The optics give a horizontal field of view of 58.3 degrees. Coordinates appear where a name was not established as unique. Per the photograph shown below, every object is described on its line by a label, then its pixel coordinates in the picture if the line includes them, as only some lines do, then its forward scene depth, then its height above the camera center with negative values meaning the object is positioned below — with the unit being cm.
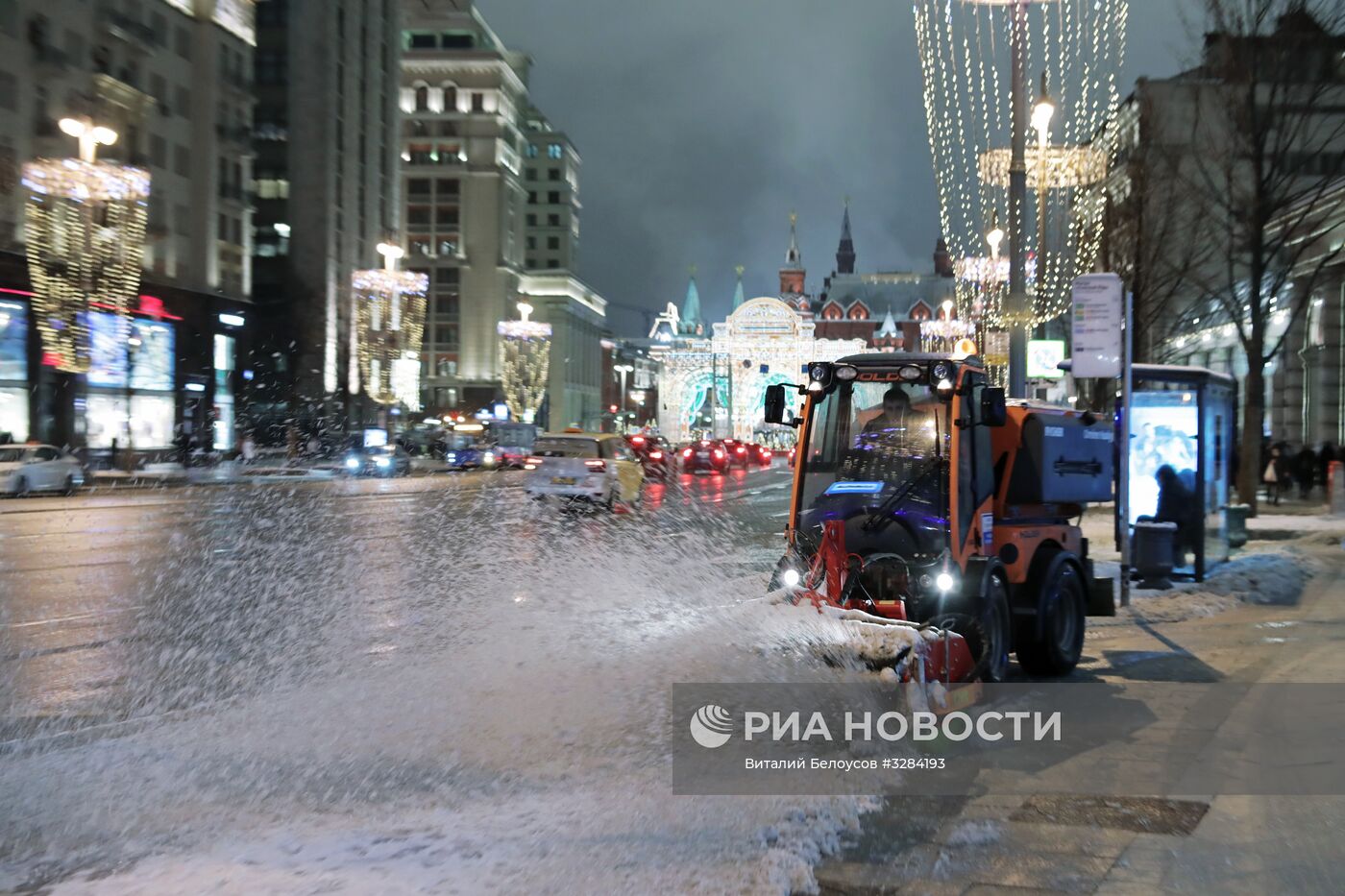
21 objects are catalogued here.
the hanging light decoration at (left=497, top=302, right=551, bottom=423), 10169 +580
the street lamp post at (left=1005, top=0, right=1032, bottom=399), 1733 +347
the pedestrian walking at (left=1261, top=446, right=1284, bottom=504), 3306 -74
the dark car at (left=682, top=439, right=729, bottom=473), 5925 -88
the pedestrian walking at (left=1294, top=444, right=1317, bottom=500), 3447 -66
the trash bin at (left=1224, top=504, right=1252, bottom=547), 1947 -129
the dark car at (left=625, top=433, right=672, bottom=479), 4839 -70
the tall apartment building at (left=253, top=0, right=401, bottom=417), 7238 +1569
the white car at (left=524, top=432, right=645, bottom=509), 2778 -72
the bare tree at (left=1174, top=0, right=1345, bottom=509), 2122 +595
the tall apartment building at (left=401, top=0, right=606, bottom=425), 10988 +2334
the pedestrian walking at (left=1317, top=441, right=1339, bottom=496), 3466 -37
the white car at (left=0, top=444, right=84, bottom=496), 3122 -96
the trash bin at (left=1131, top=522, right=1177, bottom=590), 1539 -144
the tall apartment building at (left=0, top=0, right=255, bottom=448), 4259 +1207
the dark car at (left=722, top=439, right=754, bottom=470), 7419 -80
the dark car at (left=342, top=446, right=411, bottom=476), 4856 -102
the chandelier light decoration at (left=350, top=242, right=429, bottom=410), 6819 +692
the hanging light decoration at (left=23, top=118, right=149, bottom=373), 3616 +603
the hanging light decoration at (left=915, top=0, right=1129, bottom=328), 2069 +554
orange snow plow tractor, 837 -49
